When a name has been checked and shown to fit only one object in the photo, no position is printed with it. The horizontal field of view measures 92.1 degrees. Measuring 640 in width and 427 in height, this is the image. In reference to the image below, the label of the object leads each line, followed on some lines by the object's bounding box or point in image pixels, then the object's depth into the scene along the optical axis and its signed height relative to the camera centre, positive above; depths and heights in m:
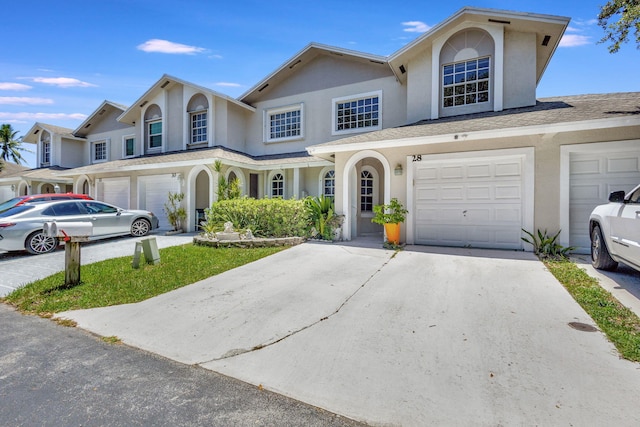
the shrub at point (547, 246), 7.64 -0.96
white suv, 4.75 -0.39
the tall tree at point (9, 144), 36.41 +7.33
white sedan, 8.52 -0.48
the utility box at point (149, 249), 7.24 -1.02
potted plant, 9.09 -0.34
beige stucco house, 7.91 +2.18
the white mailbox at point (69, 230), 5.39 -0.43
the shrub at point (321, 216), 10.18 -0.29
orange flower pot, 9.09 -0.75
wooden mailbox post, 5.42 -0.58
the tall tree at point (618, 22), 7.95 +4.95
